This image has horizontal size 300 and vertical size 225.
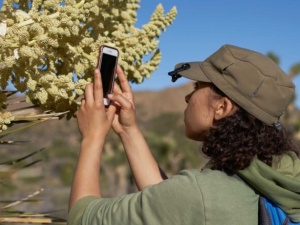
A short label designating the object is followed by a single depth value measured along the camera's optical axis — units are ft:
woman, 3.90
